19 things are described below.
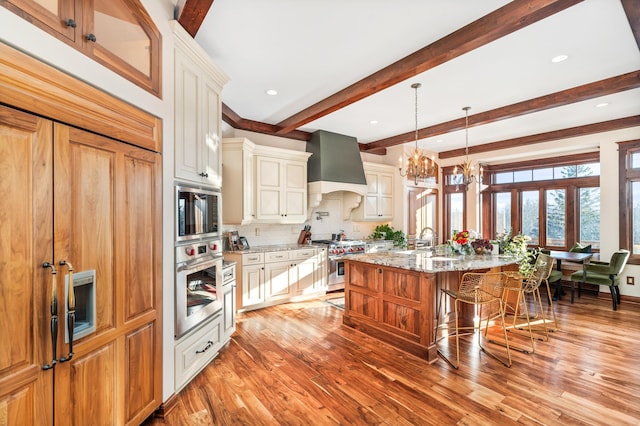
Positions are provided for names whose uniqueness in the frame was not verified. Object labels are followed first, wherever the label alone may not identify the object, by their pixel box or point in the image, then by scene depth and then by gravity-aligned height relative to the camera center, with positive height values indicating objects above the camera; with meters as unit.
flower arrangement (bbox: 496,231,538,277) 3.34 -0.48
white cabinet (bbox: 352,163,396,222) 6.15 +0.38
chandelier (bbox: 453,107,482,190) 4.51 +0.68
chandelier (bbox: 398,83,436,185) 3.89 +0.65
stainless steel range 5.25 -0.76
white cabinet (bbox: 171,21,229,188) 2.30 +0.89
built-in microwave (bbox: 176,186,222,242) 2.31 +0.00
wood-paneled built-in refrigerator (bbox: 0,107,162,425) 1.23 -0.29
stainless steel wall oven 2.28 -0.61
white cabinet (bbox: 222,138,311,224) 4.28 +0.48
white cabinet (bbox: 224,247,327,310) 4.25 -0.98
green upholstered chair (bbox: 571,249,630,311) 4.39 -0.94
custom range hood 5.30 +0.88
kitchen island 2.96 -0.91
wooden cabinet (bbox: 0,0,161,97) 1.30 +0.96
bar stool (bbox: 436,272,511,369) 2.88 -0.78
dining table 4.68 -0.74
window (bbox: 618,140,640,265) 4.77 +0.20
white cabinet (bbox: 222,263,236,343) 3.10 -0.97
